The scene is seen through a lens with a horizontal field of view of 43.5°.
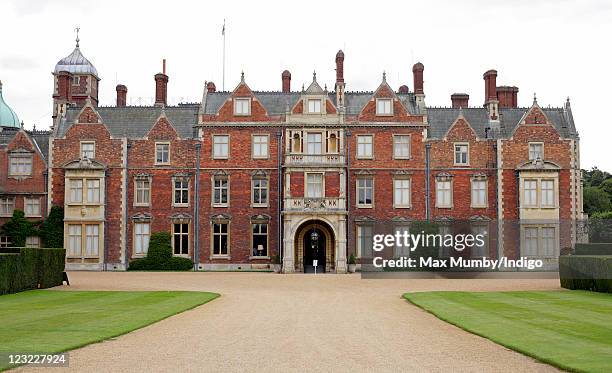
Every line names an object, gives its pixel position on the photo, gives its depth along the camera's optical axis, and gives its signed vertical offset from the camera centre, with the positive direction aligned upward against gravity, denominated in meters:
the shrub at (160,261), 44.41 -1.68
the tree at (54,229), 44.53 +0.19
